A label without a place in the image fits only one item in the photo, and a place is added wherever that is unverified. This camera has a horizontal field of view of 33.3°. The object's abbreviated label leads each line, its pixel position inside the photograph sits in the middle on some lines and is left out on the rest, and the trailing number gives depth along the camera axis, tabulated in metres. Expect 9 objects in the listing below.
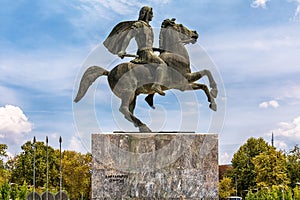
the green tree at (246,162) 49.31
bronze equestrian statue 12.64
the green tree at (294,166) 47.89
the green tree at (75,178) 46.69
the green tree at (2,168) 46.51
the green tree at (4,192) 35.25
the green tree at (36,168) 48.78
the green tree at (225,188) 48.09
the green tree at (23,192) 36.79
